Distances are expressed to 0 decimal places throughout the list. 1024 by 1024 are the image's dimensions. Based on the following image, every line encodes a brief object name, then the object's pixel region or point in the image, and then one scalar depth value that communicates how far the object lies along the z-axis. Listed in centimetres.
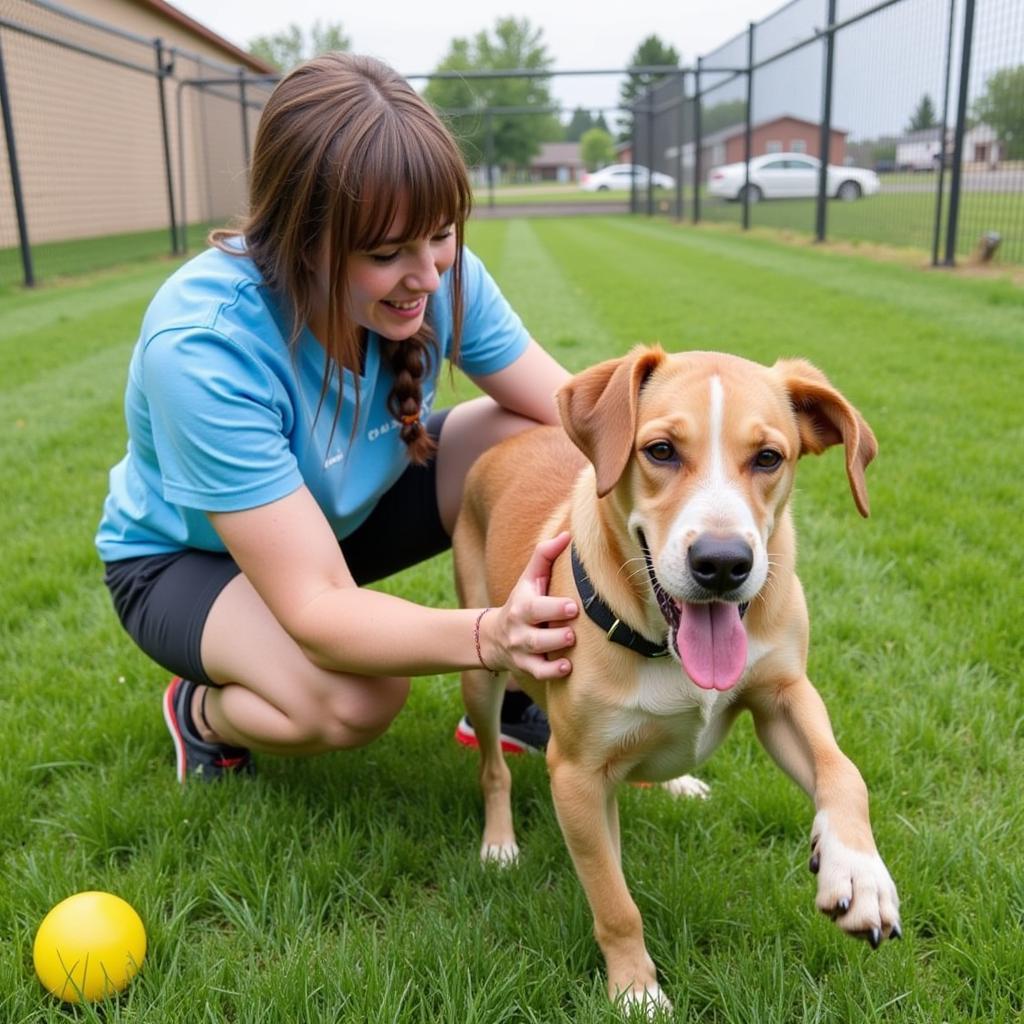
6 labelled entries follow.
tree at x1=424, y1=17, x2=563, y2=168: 6756
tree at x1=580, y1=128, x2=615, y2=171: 10056
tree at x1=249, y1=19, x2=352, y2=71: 7619
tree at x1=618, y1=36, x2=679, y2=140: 9256
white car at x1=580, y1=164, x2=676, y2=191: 6781
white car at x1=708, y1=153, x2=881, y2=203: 2878
